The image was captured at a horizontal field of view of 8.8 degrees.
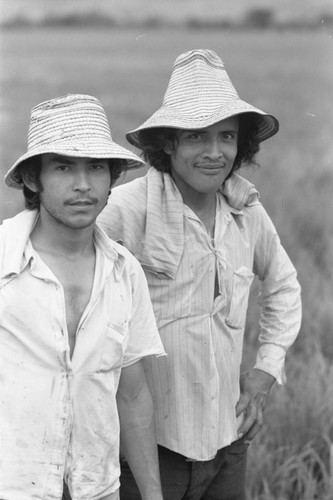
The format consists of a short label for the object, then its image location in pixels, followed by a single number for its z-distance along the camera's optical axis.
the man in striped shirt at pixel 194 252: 4.80
